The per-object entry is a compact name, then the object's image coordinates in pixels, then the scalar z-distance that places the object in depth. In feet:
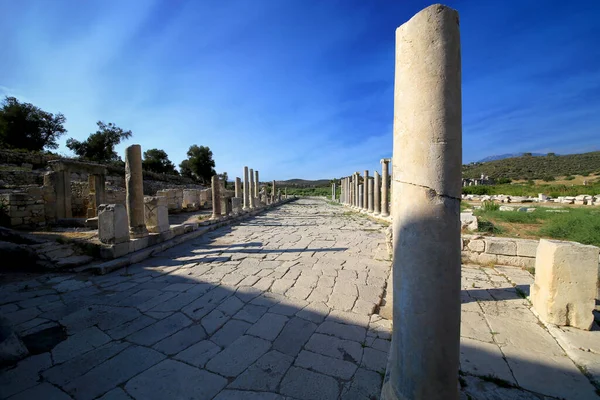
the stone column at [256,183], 59.67
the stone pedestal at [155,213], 23.21
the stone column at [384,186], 42.29
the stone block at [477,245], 16.93
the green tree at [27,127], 80.42
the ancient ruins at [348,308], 5.10
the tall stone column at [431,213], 4.99
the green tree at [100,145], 106.01
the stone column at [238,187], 54.52
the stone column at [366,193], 54.58
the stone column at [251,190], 55.36
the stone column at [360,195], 60.98
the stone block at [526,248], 16.06
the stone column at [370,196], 52.43
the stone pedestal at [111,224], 18.04
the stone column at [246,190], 54.52
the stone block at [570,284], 9.05
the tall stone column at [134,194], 21.12
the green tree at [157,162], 130.19
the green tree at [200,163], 142.74
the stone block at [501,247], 16.34
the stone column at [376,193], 47.91
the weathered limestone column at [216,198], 37.24
